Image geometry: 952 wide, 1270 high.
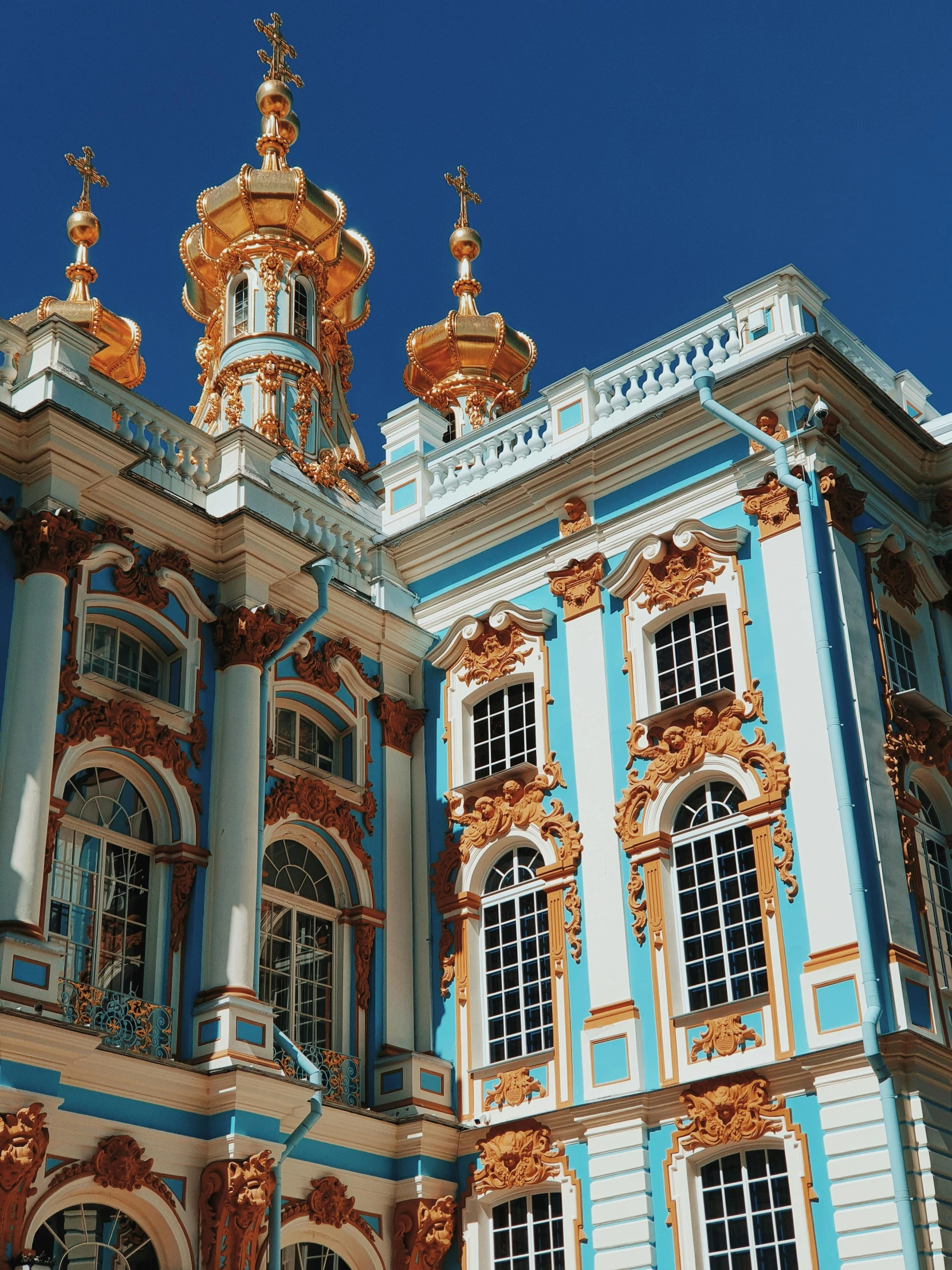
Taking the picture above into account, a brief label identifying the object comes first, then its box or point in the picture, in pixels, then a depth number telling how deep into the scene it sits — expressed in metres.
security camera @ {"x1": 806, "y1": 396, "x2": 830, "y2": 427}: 13.52
